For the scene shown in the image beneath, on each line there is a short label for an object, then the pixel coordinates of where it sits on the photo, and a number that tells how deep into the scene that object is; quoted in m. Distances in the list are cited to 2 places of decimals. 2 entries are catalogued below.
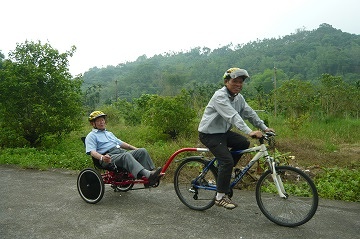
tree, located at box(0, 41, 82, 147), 9.45
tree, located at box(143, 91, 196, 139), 11.88
